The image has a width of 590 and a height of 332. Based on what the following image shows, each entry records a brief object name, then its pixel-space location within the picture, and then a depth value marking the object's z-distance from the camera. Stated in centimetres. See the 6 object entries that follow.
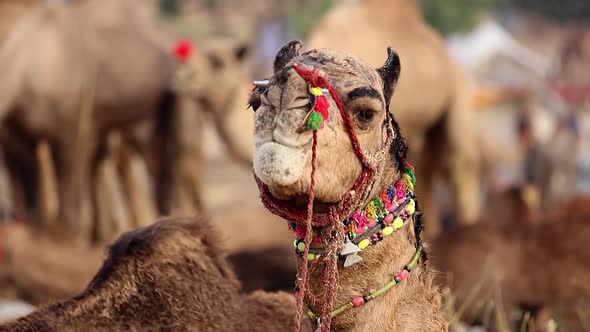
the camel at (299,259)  389
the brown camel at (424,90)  1426
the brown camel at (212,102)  1624
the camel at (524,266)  853
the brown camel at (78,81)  1566
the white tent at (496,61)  5079
